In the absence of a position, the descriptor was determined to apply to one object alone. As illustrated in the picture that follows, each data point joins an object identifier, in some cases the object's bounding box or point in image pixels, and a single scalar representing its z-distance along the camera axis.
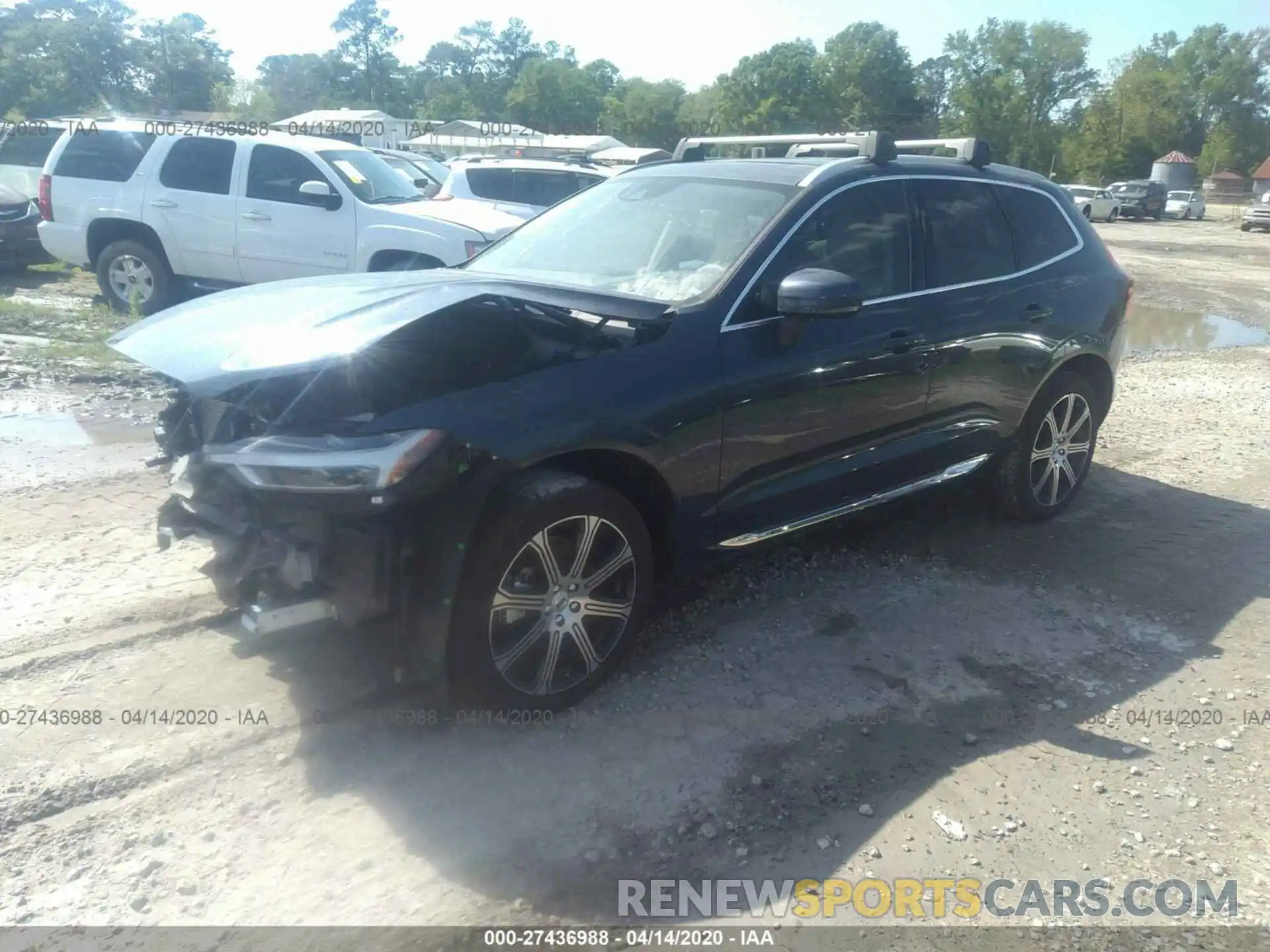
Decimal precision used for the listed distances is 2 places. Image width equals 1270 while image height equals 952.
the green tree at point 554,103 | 78.56
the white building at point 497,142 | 32.16
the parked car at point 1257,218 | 39.69
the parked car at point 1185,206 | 48.19
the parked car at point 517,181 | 12.95
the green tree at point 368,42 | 103.19
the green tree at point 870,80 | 72.75
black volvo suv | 3.20
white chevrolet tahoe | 9.45
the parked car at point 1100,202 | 42.40
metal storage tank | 67.75
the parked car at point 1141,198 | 44.22
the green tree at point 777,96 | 71.19
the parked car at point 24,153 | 15.21
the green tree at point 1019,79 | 77.25
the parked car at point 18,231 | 12.82
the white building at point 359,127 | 25.50
